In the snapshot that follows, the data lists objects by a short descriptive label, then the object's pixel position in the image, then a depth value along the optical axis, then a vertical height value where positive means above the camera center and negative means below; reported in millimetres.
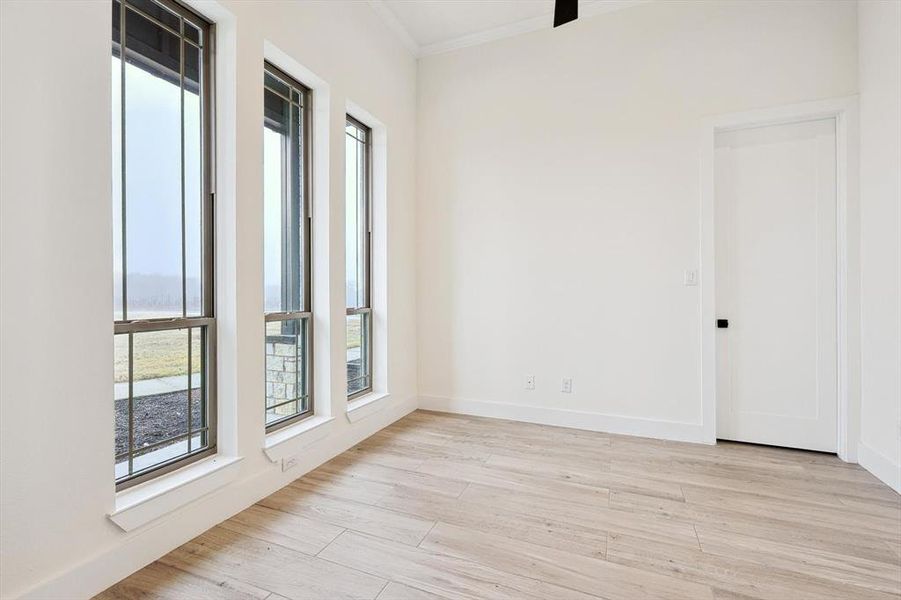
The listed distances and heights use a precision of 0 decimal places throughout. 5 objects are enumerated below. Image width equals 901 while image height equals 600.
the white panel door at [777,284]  2916 +112
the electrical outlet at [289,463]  2457 -999
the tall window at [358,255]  3401 +391
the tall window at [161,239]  1803 +294
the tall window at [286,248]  2590 +350
